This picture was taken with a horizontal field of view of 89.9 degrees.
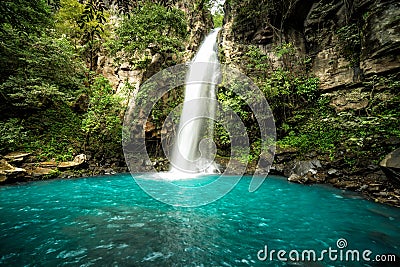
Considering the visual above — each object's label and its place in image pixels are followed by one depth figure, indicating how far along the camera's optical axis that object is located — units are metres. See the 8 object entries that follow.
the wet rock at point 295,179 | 8.41
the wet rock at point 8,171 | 7.25
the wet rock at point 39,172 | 8.25
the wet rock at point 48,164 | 8.91
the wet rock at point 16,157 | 8.10
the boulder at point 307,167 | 8.72
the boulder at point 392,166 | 5.81
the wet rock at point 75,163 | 9.24
